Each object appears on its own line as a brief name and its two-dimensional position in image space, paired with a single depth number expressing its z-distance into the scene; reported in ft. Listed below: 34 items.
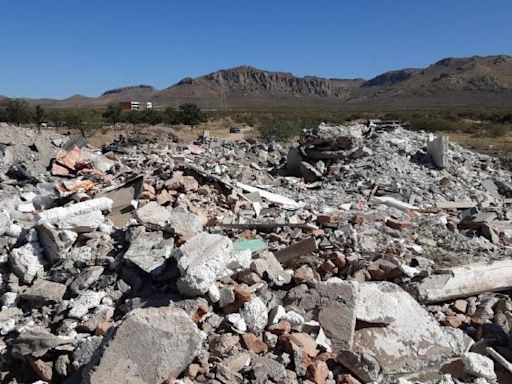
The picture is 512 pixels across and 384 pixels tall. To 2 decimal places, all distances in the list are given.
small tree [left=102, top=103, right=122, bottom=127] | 105.29
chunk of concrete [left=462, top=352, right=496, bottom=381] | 12.21
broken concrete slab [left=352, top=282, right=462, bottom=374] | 13.23
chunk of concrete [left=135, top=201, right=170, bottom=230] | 18.34
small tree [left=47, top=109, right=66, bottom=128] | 95.52
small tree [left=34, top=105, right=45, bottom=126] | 88.53
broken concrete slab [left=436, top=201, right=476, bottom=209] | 29.32
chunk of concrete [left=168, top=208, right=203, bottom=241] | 17.76
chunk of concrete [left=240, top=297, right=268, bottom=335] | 13.37
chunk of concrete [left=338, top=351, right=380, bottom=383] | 12.11
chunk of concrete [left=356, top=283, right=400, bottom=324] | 13.88
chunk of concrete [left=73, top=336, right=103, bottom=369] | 12.24
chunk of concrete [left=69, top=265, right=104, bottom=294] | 15.71
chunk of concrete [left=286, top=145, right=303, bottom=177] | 38.45
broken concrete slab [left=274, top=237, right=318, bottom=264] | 17.43
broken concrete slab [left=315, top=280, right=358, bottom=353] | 13.24
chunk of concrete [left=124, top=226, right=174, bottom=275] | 15.74
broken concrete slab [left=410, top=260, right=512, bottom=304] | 15.87
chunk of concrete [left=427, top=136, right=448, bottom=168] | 36.45
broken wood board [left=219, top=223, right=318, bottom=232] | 20.71
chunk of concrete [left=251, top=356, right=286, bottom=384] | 11.75
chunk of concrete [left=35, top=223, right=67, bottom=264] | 17.17
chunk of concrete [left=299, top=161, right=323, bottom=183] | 36.47
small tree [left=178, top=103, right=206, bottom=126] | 109.19
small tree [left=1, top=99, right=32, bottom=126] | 81.46
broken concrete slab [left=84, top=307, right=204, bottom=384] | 10.92
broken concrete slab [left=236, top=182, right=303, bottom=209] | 26.48
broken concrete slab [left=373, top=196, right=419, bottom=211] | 28.04
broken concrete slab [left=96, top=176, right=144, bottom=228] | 21.76
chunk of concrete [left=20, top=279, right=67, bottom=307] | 15.53
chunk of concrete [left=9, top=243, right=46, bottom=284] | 16.88
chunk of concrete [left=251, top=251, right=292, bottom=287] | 15.75
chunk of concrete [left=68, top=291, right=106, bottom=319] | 14.52
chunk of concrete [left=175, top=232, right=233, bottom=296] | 13.46
